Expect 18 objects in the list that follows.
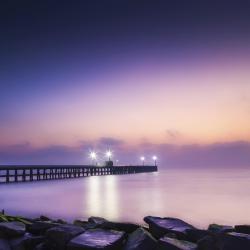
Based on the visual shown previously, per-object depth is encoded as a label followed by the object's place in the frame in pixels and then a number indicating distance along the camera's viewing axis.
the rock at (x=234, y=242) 5.11
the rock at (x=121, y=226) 6.67
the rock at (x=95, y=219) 8.63
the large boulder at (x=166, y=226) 6.28
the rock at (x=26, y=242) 5.86
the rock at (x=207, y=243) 5.39
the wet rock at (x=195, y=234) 6.14
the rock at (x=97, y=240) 5.22
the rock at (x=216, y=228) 6.50
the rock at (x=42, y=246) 5.83
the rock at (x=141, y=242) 5.31
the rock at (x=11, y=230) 6.24
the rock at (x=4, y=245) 5.55
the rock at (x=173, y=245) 5.15
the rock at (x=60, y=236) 5.77
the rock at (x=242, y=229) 6.58
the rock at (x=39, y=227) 6.74
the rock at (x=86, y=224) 7.18
